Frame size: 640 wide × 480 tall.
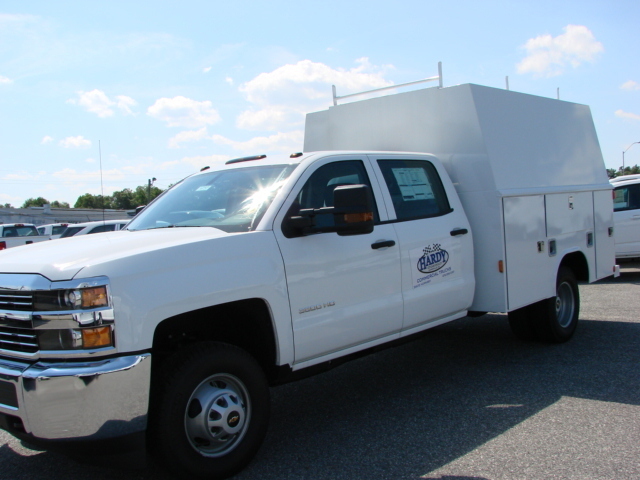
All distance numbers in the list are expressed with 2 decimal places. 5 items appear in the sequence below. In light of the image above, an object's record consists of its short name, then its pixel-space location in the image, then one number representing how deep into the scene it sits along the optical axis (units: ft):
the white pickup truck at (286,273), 10.56
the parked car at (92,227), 55.77
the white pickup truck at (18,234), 64.28
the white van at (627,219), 40.45
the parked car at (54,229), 71.71
